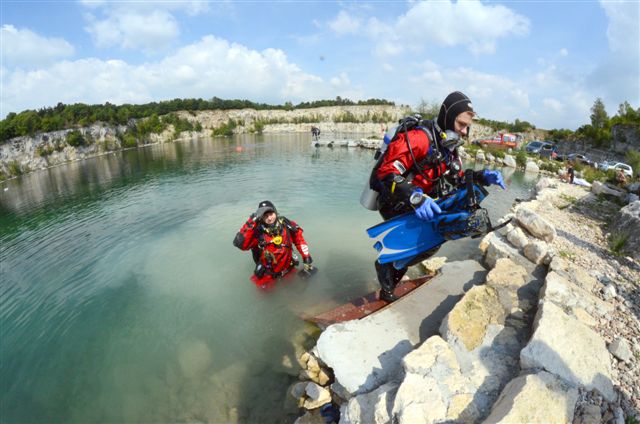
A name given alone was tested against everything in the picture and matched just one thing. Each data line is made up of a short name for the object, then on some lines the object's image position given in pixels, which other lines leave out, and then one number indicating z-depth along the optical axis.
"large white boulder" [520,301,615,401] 2.74
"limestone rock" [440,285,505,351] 3.55
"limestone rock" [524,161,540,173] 21.83
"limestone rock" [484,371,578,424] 2.32
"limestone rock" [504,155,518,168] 23.38
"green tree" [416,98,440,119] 58.33
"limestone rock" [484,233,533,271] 5.34
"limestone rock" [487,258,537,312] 4.10
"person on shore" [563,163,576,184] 15.99
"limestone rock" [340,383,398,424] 2.82
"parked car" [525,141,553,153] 29.51
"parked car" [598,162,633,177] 19.77
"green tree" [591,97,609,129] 39.55
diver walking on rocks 3.52
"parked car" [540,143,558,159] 27.51
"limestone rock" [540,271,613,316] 3.82
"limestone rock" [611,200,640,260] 5.84
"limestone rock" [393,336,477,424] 2.66
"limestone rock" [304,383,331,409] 3.94
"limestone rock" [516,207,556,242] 6.24
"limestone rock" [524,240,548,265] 5.28
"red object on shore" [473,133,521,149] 31.27
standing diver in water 6.29
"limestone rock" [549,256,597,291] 4.50
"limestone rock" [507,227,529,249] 5.89
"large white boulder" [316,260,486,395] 3.60
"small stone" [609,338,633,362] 3.06
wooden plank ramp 5.11
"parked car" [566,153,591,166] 24.35
